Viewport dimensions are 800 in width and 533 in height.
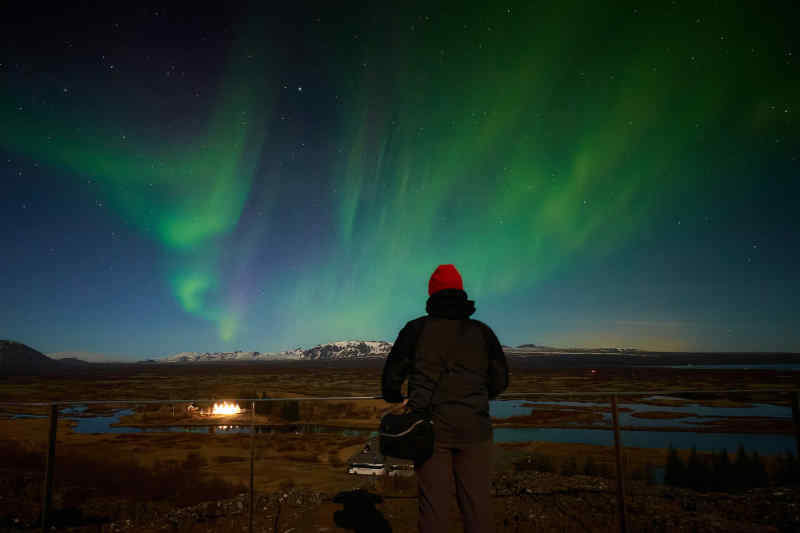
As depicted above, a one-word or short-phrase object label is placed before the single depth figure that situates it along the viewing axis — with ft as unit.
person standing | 7.09
